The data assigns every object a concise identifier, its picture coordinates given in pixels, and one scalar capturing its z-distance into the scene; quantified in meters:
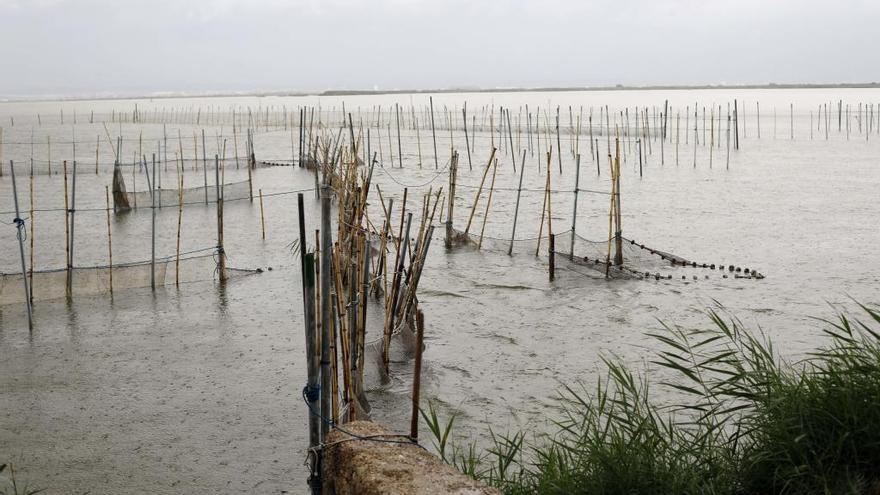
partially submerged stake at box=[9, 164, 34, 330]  7.54
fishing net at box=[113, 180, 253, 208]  14.20
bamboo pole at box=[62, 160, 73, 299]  8.40
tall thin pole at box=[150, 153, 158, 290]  8.88
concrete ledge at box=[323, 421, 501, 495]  3.11
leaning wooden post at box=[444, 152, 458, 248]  10.65
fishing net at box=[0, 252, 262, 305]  8.17
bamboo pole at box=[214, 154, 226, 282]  8.81
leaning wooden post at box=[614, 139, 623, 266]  9.19
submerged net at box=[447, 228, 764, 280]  9.51
